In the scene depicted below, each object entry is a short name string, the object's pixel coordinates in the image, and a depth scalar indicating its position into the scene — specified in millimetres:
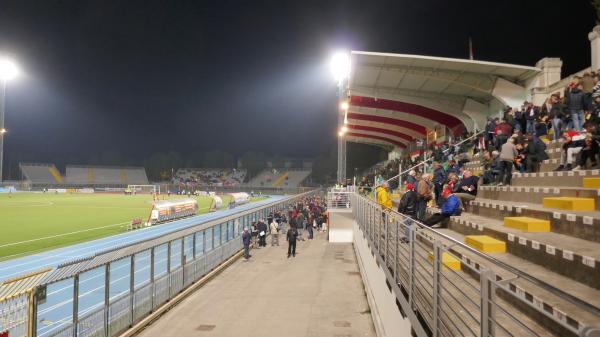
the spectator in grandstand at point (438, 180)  12986
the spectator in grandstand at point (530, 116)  13904
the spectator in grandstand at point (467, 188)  10914
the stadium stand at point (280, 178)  111775
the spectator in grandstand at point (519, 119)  14539
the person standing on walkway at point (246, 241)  21094
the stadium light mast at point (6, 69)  52062
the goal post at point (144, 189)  93000
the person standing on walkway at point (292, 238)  21761
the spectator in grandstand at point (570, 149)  9398
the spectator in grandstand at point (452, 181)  11617
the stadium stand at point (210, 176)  123188
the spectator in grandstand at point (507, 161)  10492
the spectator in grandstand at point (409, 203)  11272
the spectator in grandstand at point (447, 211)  9516
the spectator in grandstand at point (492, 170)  11844
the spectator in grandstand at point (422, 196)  11023
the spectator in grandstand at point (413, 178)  16889
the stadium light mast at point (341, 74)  25062
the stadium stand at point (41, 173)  108188
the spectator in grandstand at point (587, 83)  12438
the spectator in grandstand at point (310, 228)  29594
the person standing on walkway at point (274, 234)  25891
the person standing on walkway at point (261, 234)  25686
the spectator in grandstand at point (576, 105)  11133
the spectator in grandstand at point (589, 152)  8508
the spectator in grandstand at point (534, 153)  11039
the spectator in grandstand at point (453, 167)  16266
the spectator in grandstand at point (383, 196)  12684
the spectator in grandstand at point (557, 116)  12174
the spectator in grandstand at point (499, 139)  13523
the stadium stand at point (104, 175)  114812
